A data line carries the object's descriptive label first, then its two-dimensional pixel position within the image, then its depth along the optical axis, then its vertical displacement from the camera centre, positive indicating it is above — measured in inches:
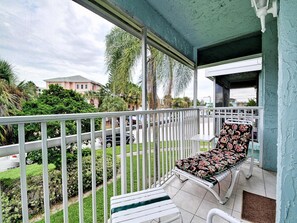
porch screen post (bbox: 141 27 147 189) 86.3 +5.1
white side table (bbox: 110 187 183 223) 46.8 -32.1
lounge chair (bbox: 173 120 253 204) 81.8 -31.4
